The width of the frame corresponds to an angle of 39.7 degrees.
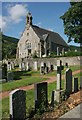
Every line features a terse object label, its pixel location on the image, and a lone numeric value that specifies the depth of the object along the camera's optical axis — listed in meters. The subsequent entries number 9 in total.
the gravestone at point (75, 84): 6.00
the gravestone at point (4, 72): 10.64
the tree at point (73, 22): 15.35
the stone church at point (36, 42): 29.00
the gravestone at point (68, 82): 5.61
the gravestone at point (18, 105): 3.61
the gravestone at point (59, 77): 5.69
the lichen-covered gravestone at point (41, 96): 4.33
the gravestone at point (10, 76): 9.49
